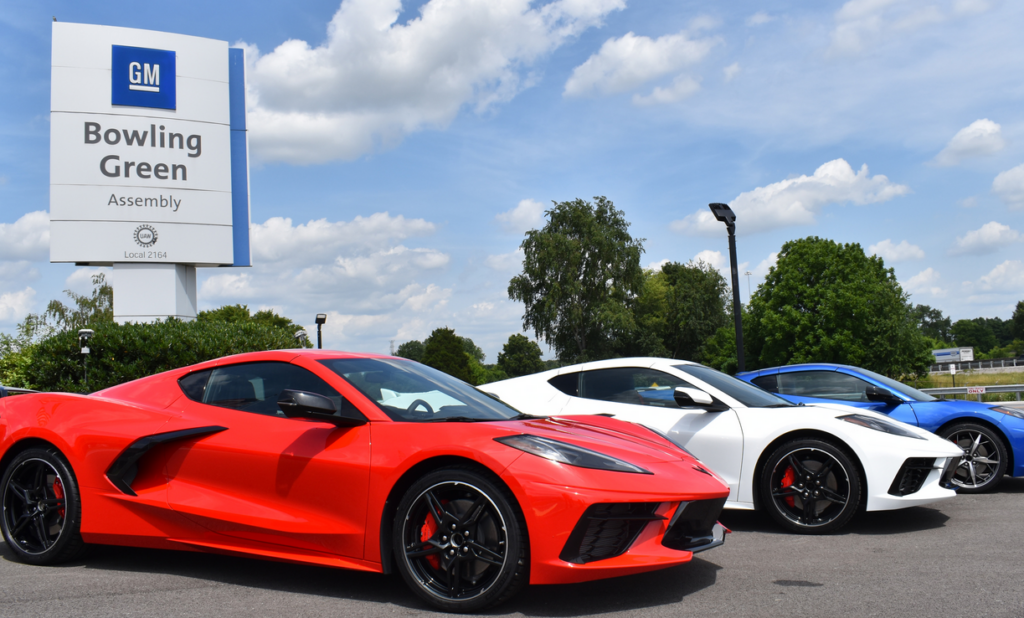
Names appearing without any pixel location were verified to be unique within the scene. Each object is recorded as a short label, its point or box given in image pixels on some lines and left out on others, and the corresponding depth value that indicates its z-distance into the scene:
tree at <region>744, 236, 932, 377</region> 43.19
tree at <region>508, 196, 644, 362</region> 44.44
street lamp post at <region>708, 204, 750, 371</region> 13.24
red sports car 3.33
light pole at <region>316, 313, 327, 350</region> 20.38
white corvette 5.15
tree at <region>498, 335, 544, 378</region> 115.50
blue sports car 7.11
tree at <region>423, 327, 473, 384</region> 94.29
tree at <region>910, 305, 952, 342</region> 164.14
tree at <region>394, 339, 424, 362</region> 135.50
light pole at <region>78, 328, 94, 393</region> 16.53
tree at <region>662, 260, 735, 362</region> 63.38
